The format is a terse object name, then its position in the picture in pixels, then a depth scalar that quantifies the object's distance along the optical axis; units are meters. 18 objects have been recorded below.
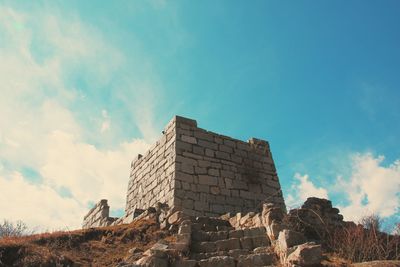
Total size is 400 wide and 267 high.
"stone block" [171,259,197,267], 5.58
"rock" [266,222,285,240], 6.20
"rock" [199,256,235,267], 5.52
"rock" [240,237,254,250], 6.20
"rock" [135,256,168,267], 5.44
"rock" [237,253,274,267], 5.55
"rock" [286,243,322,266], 4.95
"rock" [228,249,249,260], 5.90
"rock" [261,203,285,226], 6.60
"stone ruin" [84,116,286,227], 10.13
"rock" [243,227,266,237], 6.58
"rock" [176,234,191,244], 6.34
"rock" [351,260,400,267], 4.73
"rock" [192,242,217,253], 6.27
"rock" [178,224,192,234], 6.64
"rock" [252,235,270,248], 6.24
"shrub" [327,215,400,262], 5.76
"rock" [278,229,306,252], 5.52
